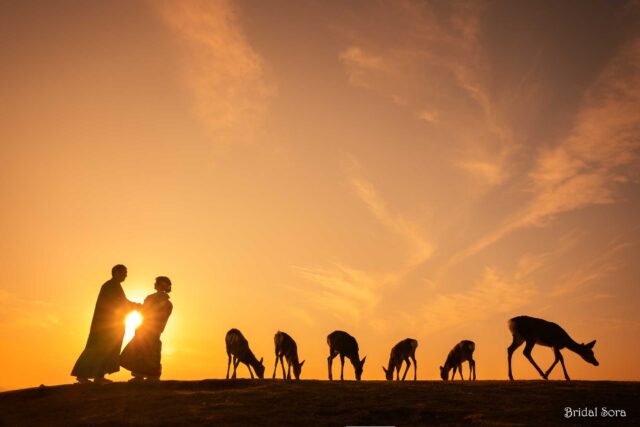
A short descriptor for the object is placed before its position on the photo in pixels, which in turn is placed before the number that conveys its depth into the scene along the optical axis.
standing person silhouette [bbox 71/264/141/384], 16.48
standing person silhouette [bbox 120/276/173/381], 17.03
